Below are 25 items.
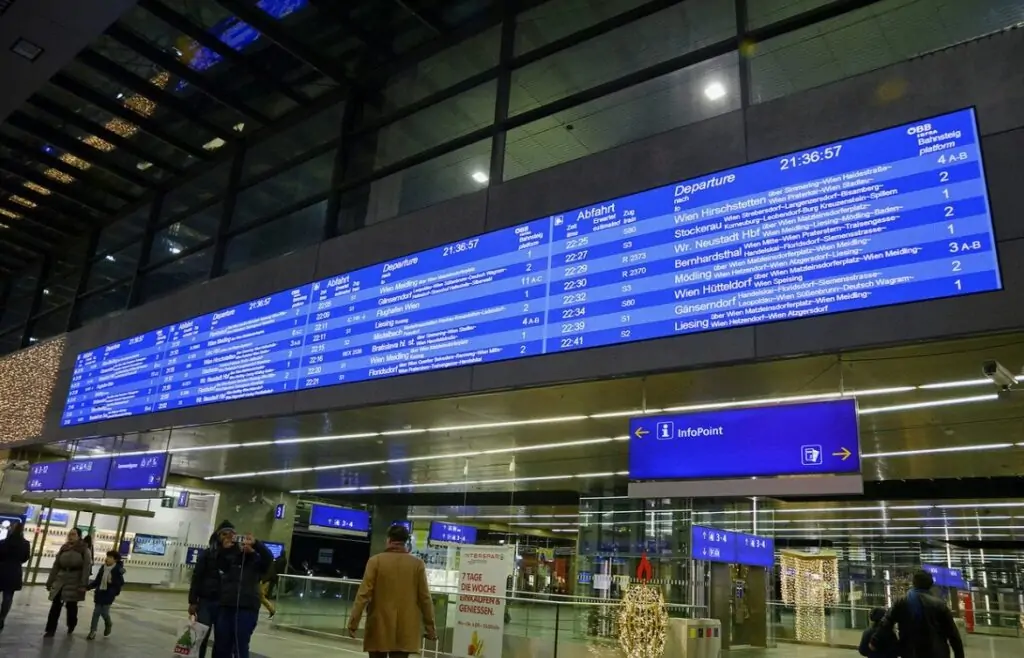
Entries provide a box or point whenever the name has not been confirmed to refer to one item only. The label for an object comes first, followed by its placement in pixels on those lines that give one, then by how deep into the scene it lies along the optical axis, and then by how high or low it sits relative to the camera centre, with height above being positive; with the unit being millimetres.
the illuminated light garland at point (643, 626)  9062 -706
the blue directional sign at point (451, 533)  11932 +292
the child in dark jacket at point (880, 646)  5395 -467
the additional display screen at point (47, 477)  12273 +747
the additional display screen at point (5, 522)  18172 -41
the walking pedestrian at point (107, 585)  9047 -686
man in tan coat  4320 -320
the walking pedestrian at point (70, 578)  8852 -614
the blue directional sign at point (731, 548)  12711 +429
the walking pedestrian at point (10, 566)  7996 -465
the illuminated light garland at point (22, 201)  14977 +6207
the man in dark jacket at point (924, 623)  4988 -245
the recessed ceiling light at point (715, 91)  7105 +4414
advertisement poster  7590 -496
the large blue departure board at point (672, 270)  4996 +2353
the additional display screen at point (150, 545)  19156 -368
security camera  4941 +1385
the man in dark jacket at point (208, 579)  6305 -368
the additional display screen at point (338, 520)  16703 +525
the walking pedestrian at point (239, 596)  5742 -437
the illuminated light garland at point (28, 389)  13719 +2465
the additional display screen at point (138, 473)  10227 +763
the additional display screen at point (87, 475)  11234 +759
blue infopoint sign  4832 +866
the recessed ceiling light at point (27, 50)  6699 +4126
